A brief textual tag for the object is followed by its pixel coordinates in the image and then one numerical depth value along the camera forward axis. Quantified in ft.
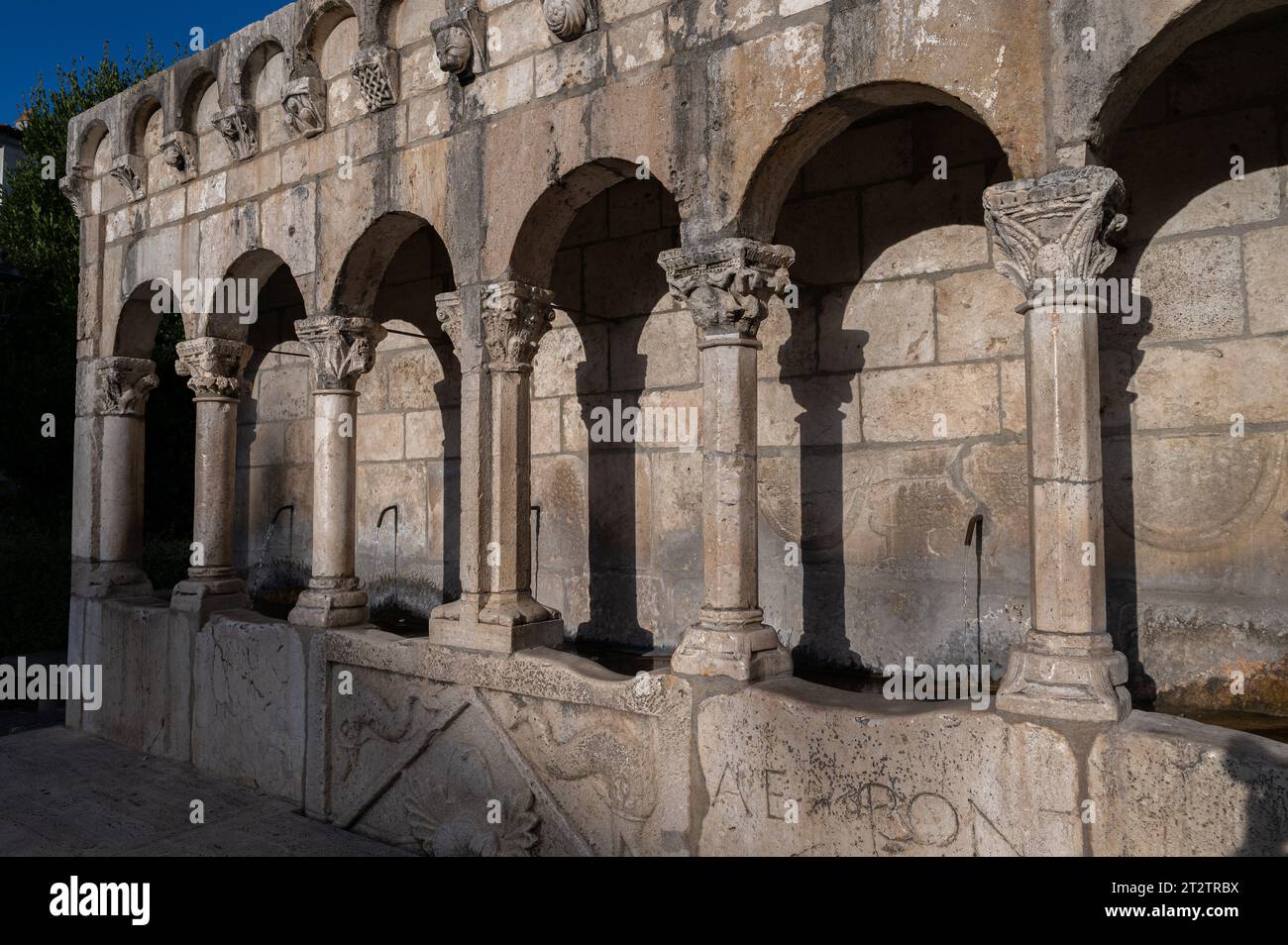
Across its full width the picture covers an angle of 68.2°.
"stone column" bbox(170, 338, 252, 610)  19.02
